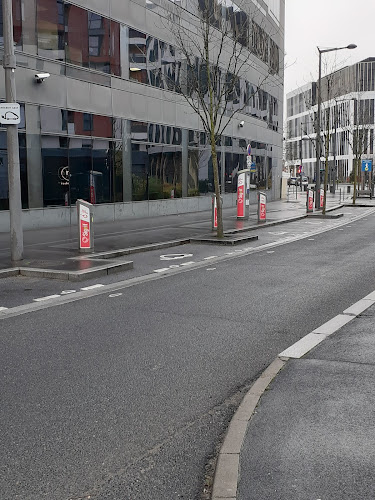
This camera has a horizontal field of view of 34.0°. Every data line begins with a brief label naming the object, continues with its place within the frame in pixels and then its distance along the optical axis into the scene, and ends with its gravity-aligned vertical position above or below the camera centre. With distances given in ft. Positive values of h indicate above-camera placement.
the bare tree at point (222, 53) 95.76 +23.89
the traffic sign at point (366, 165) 175.73 +4.67
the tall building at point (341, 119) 311.23 +37.18
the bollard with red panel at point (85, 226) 47.34 -3.19
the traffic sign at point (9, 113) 40.78 +4.83
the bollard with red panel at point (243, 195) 80.84 -1.62
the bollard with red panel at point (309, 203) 105.81 -3.60
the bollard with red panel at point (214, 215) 68.06 -3.57
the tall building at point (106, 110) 67.46 +9.64
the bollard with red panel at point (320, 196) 110.91 -2.56
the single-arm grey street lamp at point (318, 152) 106.11 +5.37
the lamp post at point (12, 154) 40.88 +2.17
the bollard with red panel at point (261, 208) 80.38 -3.30
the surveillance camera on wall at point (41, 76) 65.98 +11.74
